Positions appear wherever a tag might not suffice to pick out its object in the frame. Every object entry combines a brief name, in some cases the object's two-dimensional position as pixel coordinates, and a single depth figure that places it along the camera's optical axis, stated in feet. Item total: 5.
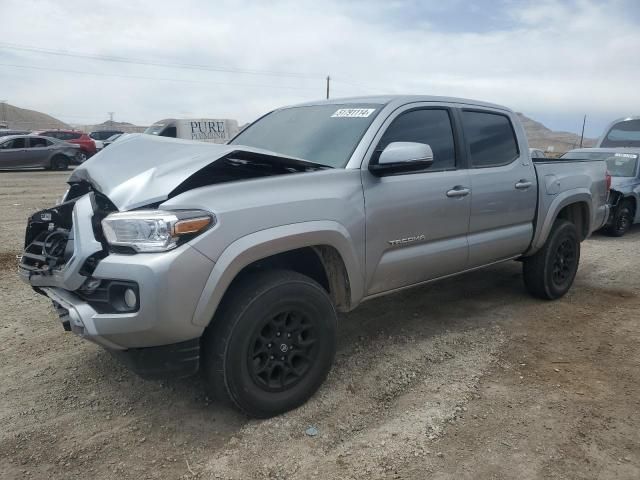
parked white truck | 69.72
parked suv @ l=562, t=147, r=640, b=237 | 31.04
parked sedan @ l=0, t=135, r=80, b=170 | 60.85
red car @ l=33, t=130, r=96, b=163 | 70.74
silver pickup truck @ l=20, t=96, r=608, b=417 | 8.49
